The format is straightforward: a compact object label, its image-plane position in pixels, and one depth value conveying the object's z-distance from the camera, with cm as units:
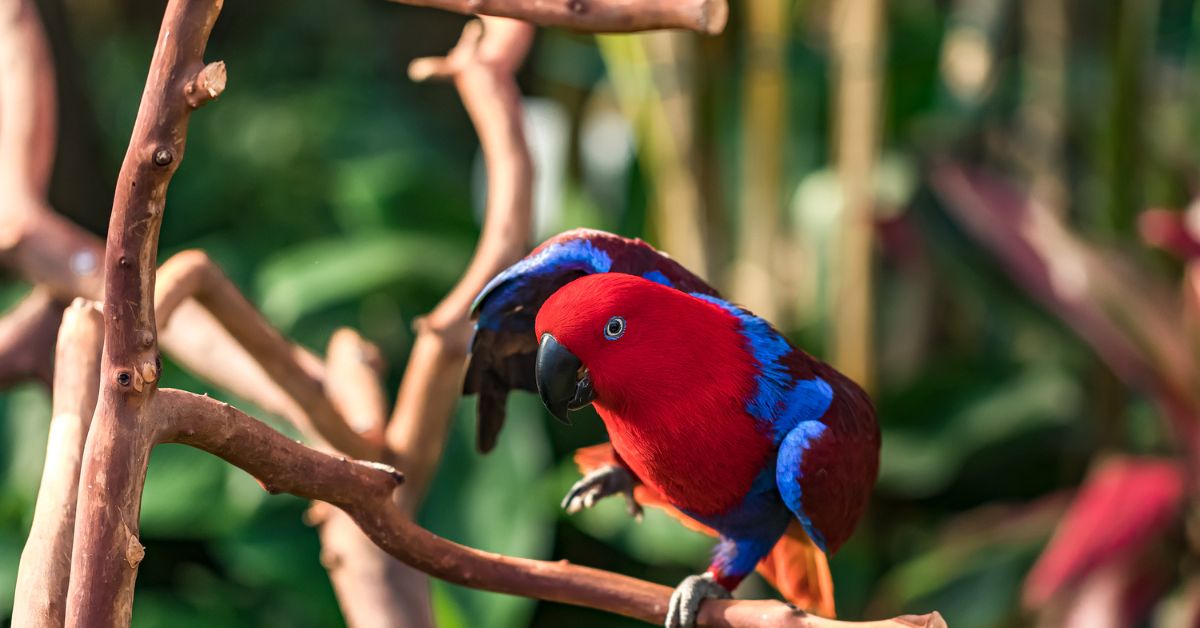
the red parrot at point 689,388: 177
